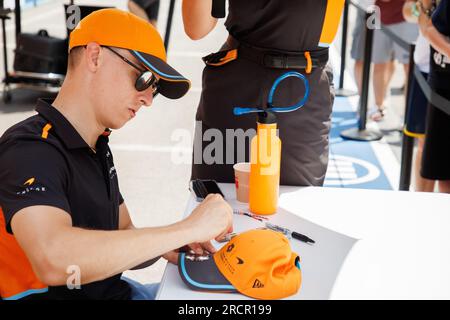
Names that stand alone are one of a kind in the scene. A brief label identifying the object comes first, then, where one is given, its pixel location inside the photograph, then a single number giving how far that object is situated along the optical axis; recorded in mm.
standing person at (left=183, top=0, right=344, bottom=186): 2055
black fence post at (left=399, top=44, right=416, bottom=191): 3518
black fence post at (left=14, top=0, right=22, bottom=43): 6164
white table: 1374
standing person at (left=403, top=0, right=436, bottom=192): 3400
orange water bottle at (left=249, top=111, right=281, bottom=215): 1691
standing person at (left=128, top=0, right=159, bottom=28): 6832
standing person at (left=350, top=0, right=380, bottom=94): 5672
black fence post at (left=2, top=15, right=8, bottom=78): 5868
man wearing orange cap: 1232
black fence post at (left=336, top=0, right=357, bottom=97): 6312
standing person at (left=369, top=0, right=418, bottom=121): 5543
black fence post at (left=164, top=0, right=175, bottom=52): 6105
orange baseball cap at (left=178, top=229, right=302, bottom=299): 1289
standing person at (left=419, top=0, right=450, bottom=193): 2924
